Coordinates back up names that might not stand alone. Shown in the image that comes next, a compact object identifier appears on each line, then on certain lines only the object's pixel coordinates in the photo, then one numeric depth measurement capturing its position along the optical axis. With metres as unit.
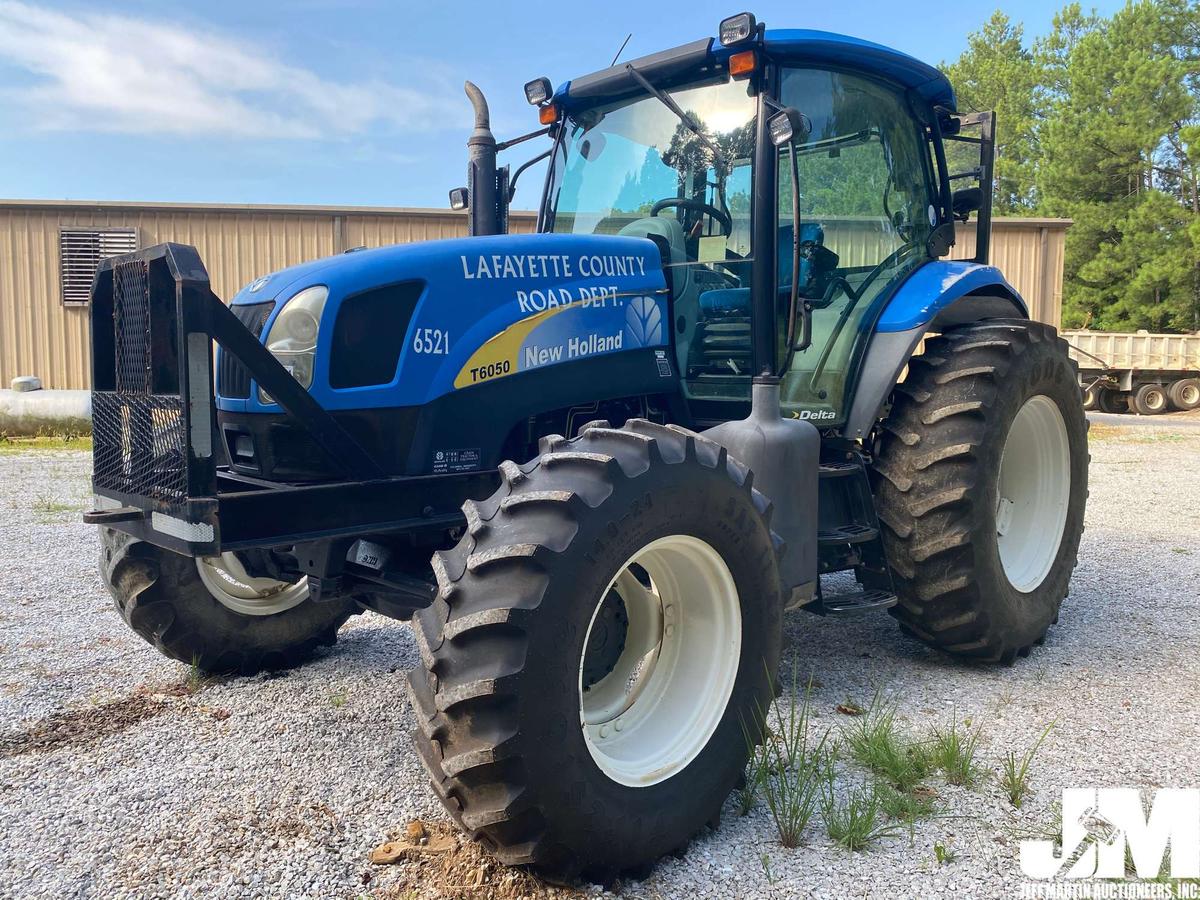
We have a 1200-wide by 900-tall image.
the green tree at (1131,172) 29.94
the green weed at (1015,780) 2.88
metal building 16.75
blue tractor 2.41
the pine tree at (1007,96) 40.56
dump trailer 21.98
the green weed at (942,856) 2.56
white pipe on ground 14.63
